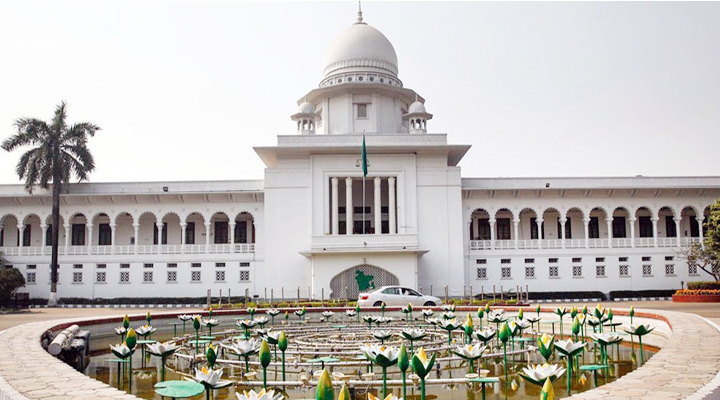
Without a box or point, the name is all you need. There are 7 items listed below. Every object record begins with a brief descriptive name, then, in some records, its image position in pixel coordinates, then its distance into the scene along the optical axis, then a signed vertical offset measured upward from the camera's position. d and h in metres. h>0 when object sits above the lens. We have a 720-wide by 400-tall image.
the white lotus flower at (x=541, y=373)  6.23 -1.05
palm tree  36.40 +6.29
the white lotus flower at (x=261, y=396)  5.15 -1.02
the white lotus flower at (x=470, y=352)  8.78 -1.19
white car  26.45 -1.37
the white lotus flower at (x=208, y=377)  6.91 -1.15
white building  36.59 +2.59
